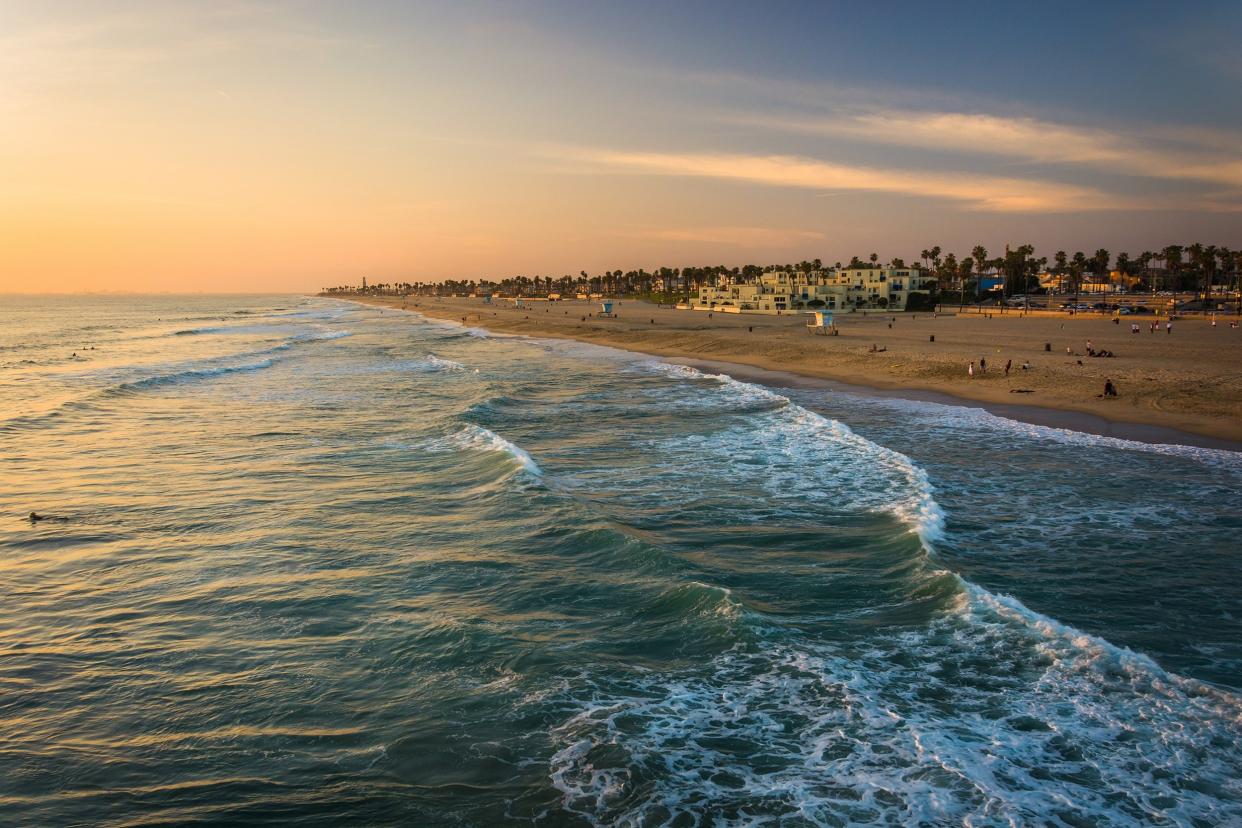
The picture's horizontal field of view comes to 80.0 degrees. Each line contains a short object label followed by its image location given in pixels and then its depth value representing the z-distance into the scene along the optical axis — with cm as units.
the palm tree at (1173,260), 15012
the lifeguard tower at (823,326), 7750
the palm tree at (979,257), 15012
